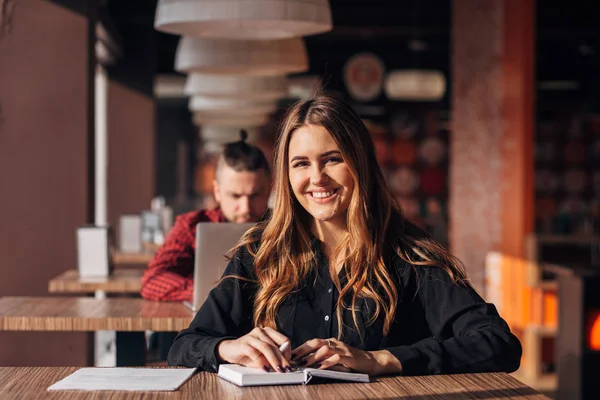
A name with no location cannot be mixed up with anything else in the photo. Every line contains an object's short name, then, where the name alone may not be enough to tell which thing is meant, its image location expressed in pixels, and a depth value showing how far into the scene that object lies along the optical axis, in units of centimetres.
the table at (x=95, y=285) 482
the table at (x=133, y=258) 686
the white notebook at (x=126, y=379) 220
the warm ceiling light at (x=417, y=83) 1214
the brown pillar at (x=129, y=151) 1087
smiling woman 262
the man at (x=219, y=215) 411
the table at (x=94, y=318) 361
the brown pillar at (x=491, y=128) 841
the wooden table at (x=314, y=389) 214
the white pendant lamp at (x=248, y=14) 364
